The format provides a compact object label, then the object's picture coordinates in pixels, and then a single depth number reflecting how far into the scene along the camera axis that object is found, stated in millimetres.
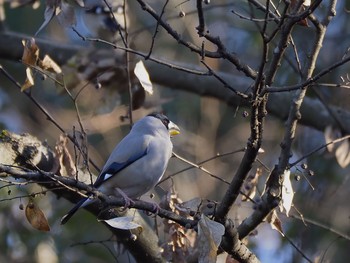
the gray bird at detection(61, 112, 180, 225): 9422
